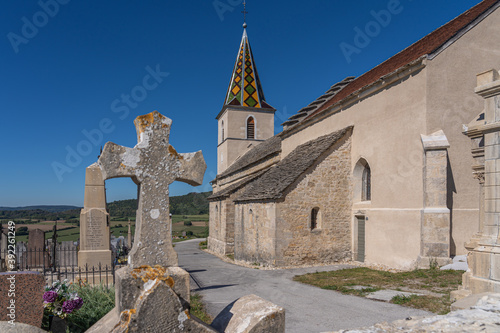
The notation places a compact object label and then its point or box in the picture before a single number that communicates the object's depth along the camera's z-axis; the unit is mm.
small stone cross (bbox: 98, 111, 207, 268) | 3457
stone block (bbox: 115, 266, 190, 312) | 3098
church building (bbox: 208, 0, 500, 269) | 12070
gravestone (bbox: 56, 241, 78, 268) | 15277
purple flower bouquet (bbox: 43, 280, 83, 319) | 5465
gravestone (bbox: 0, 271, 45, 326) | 4953
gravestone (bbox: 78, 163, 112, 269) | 11055
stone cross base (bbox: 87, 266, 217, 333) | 2938
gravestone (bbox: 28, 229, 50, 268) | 15305
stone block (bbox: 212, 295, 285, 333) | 3203
